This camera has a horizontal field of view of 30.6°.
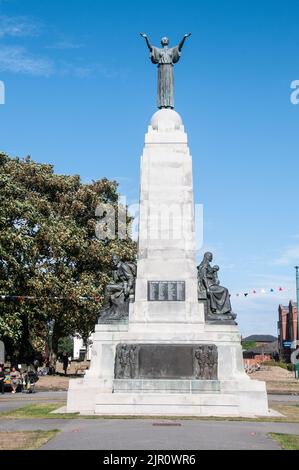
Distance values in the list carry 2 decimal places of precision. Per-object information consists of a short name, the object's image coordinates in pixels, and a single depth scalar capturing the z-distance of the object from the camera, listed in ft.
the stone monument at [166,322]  57.31
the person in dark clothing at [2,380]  94.71
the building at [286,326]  283.71
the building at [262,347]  318.08
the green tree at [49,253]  109.70
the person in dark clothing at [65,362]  151.74
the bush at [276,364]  183.51
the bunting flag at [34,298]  105.29
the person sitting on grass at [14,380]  98.22
